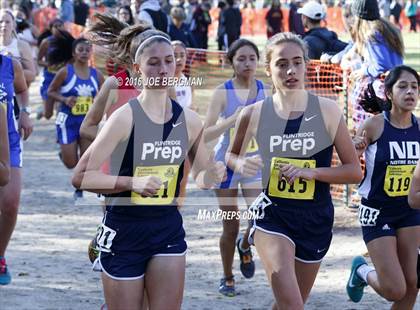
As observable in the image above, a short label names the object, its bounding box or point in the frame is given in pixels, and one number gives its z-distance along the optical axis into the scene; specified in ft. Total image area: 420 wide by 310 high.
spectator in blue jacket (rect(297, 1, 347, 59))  33.01
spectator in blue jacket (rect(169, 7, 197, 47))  57.76
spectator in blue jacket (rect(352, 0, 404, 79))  28.60
